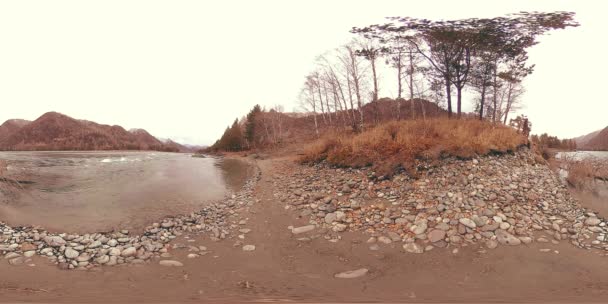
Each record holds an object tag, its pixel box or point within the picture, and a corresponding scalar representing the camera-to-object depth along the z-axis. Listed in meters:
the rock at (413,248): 6.94
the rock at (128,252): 6.63
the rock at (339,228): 8.12
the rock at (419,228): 7.61
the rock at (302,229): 8.23
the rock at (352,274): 5.93
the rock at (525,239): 7.15
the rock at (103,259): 6.25
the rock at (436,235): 7.26
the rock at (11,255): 6.20
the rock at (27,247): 6.60
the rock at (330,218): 8.63
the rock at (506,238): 7.11
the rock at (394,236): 7.48
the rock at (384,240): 7.41
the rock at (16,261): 5.99
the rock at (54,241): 6.90
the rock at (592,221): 8.02
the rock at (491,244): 6.96
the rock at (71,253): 6.36
